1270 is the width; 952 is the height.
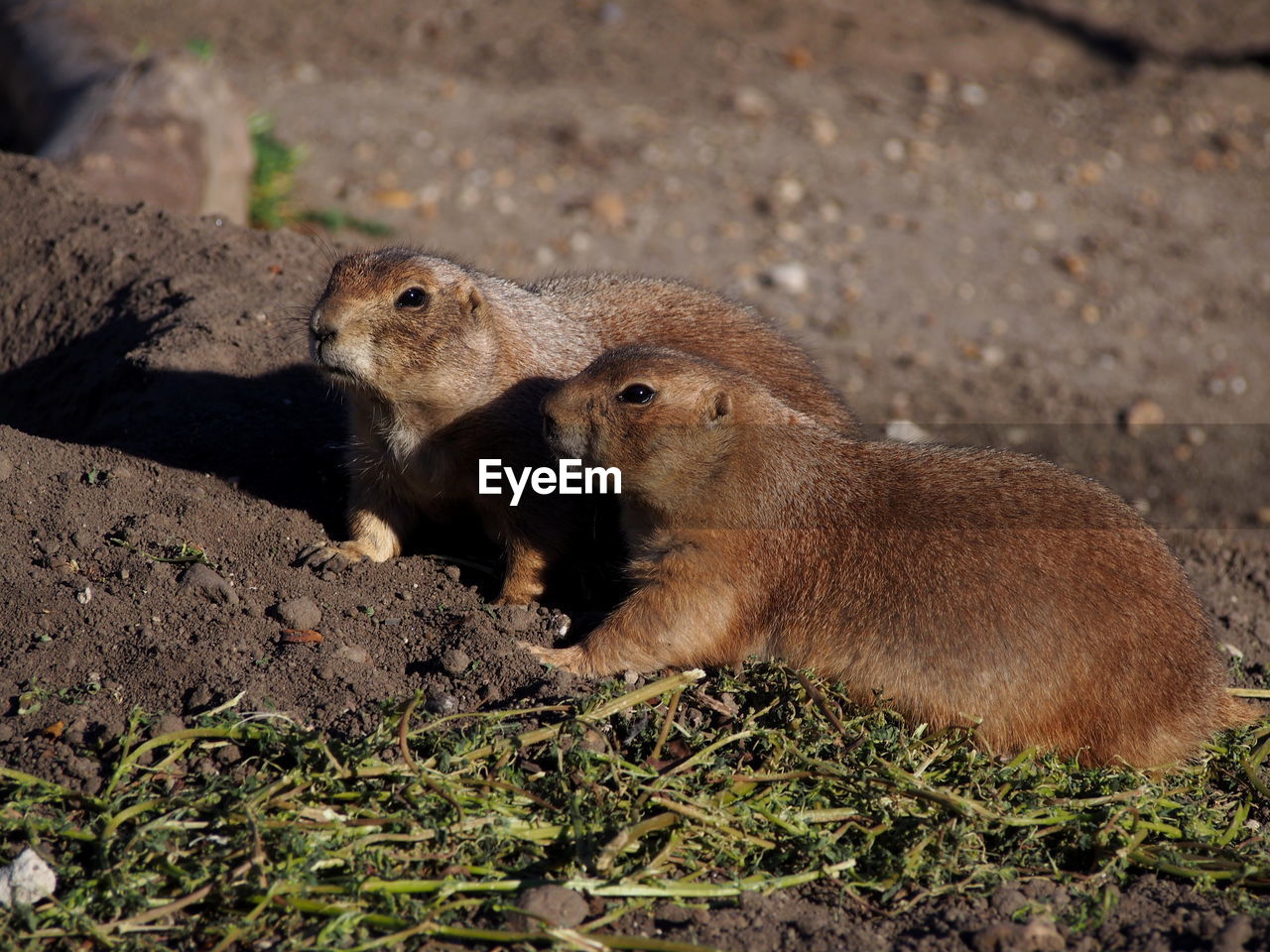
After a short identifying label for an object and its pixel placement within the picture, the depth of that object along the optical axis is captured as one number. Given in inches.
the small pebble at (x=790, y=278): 404.8
